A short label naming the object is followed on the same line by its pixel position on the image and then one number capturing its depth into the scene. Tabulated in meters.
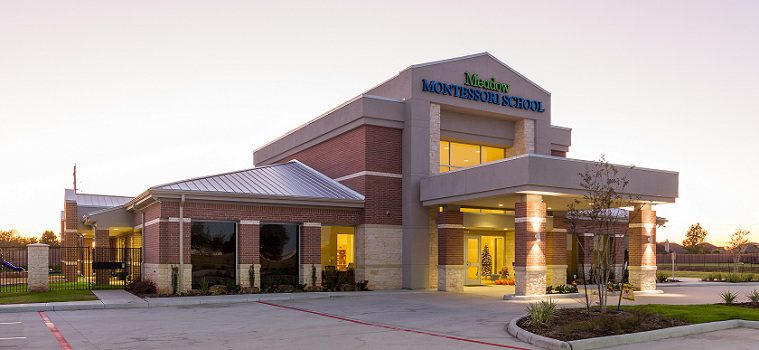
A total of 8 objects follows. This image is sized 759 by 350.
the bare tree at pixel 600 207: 16.73
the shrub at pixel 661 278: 38.97
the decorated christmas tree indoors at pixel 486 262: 34.06
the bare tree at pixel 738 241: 54.51
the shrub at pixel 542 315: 15.22
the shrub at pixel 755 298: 20.20
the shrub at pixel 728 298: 20.65
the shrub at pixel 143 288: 26.58
